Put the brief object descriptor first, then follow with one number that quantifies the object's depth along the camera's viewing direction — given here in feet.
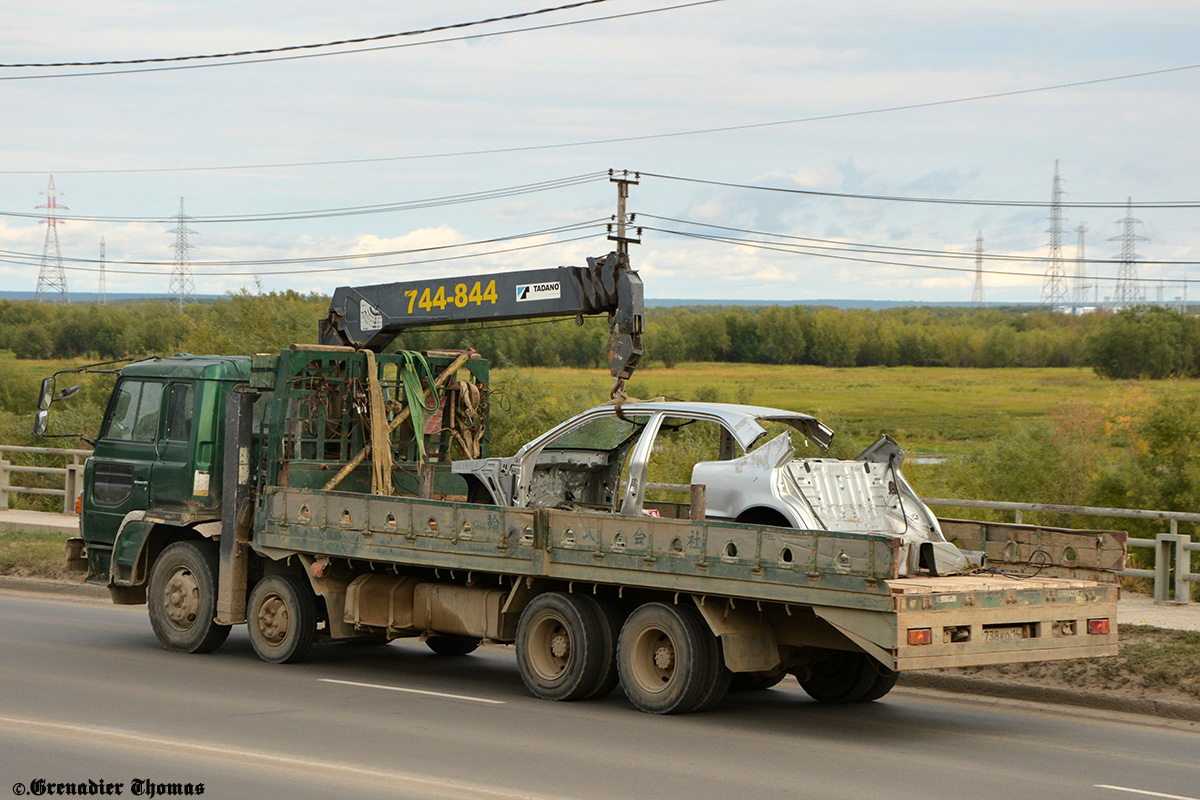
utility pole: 95.71
